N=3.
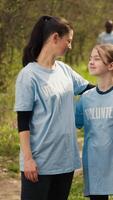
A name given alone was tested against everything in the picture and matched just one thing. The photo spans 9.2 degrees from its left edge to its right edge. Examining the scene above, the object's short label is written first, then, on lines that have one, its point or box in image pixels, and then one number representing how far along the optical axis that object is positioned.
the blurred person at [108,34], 16.55
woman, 4.32
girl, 4.70
